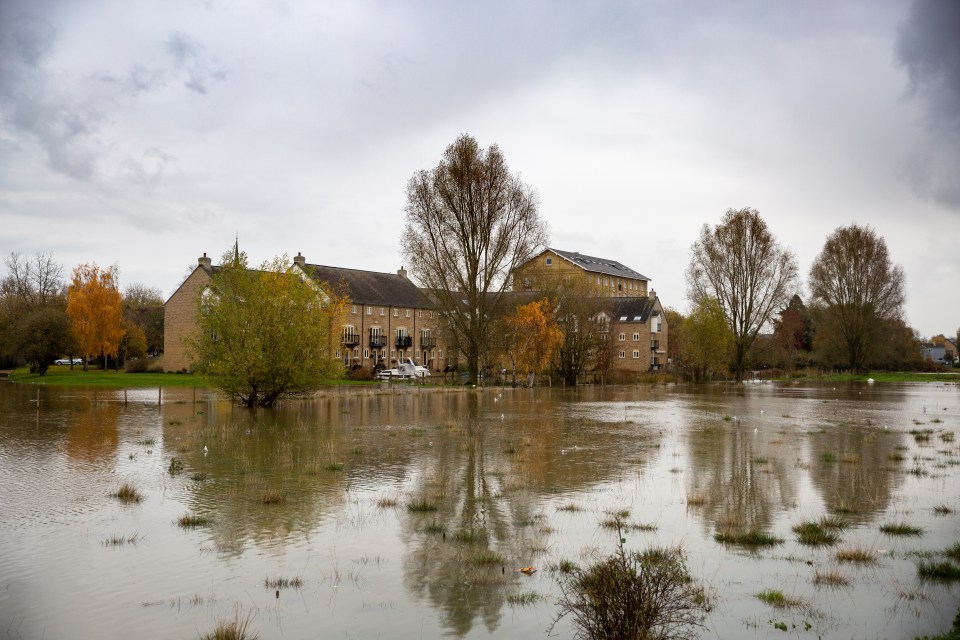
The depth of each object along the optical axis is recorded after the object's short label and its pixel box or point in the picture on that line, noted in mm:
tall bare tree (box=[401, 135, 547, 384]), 52812
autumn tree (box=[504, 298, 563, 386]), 59969
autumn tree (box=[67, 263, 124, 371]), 67288
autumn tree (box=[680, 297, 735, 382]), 71438
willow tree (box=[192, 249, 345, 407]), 33062
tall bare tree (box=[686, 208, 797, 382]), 69062
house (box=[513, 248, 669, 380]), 65250
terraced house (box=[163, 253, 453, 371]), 70688
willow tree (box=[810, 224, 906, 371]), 76438
